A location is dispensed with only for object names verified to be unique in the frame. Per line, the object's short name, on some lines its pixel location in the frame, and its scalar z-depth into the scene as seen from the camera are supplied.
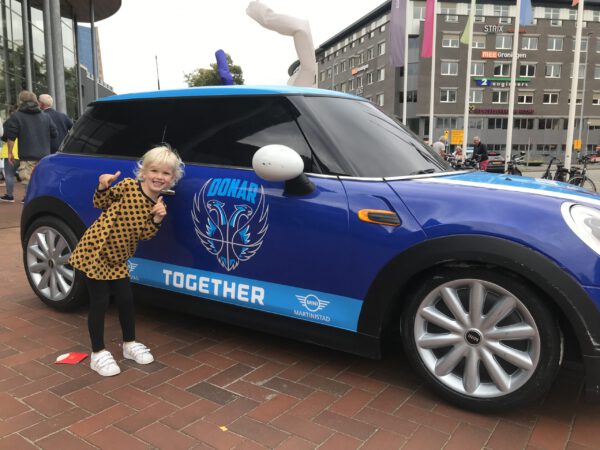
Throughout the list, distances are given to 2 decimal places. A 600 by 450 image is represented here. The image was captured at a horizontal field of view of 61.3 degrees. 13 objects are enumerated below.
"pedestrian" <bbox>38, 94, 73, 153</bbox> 8.86
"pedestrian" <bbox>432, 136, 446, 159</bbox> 16.14
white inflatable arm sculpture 8.58
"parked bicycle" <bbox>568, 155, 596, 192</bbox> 12.70
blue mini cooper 2.28
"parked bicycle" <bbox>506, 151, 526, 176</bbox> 14.63
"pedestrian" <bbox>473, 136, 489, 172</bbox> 15.52
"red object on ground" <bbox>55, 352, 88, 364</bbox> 3.09
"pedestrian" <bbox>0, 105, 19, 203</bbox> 9.63
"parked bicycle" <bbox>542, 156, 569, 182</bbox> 13.06
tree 53.94
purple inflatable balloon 5.45
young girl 2.90
